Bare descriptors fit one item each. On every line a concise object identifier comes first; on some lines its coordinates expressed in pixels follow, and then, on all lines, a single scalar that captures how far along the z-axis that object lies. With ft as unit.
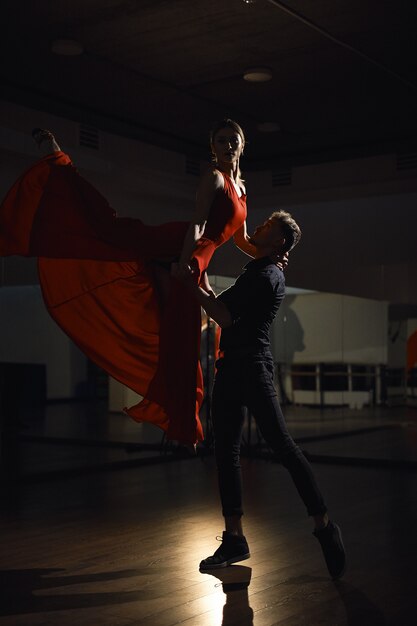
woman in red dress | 12.69
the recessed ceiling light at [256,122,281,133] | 26.94
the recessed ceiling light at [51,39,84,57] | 20.30
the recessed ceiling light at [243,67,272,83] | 22.00
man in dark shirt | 11.84
